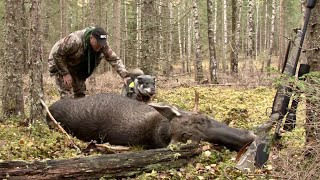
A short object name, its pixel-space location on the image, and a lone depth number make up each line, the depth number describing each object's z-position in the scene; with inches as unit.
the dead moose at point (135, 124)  229.5
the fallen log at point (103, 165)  171.8
